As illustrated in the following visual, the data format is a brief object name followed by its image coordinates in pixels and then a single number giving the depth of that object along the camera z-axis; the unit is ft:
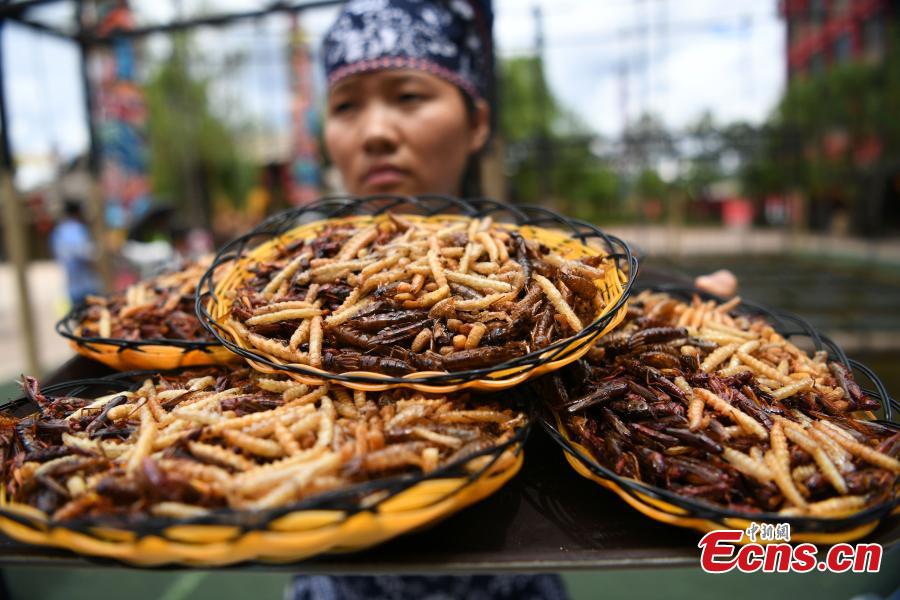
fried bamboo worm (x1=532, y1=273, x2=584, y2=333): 1.01
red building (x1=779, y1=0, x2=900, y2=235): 22.92
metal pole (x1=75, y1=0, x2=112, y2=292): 12.73
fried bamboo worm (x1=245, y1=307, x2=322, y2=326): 1.06
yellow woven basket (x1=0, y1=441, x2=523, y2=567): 0.75
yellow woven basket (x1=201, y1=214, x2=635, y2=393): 0.90
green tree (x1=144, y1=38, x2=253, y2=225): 55.98
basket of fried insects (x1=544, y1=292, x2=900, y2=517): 0.89
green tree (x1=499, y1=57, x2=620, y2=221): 24.72
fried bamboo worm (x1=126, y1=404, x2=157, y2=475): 0.87
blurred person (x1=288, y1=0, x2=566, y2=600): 1.61
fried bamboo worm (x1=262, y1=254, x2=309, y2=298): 1.17
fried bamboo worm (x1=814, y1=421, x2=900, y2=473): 0.90
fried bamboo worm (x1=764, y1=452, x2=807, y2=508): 0.86
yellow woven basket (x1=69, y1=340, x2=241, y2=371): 1.16
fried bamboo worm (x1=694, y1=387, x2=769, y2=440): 0.95
